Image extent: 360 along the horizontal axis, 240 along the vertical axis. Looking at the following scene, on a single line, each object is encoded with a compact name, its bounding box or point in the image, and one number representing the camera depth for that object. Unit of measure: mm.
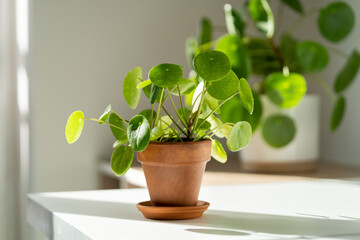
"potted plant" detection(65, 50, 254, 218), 1034
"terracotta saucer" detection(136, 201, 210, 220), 1078
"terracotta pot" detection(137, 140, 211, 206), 1075
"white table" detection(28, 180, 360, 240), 1001
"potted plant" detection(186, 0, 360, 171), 1819
